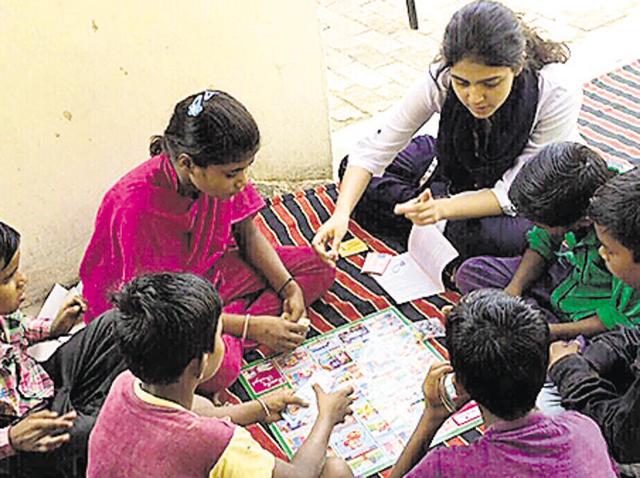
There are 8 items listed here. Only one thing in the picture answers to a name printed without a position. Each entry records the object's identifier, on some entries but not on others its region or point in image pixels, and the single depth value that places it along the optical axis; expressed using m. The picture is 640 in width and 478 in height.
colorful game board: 2.04
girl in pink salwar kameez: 1.97
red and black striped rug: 2.44
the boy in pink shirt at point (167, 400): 1.42
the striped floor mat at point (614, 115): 3.04
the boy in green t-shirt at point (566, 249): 1.92
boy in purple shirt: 1.34
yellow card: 2.71
